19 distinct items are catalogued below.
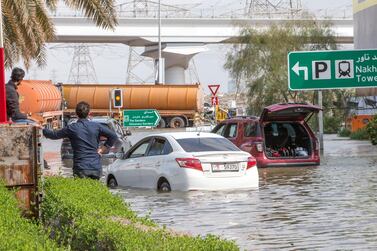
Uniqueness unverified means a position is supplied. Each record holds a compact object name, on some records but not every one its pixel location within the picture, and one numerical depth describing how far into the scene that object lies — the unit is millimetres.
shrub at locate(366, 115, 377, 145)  38938
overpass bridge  86875
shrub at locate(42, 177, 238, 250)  8031
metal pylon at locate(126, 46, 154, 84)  143250
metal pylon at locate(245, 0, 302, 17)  81175
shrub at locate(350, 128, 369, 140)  50131
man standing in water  14867
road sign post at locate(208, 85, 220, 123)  45344
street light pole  80169
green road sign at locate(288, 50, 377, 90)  36219
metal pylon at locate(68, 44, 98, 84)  141625
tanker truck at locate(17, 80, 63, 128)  46688
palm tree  28016
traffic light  41188
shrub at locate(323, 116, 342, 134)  60906
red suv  26953
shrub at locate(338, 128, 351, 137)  54656
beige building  52125
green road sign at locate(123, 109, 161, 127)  39719
